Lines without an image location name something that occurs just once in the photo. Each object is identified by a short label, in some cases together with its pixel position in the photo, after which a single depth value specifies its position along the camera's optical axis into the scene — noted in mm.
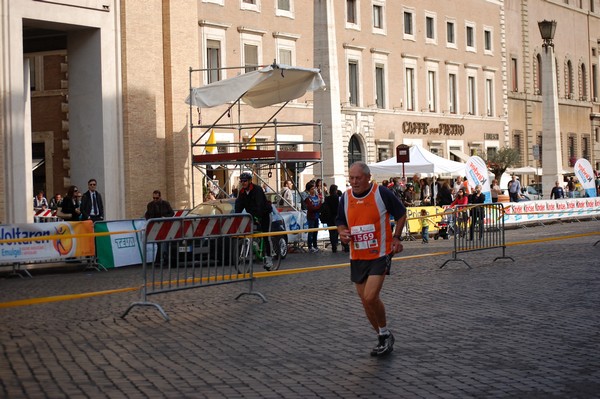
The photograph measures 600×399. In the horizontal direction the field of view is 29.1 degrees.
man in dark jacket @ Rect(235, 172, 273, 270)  20875
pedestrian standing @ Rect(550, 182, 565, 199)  47844
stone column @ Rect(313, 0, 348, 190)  32844
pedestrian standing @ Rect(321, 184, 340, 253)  27859
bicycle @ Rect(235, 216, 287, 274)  15680
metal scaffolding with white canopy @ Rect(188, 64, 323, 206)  28297
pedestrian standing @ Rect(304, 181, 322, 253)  27750
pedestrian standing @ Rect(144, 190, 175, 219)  24594
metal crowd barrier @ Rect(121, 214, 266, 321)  14250
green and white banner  23250
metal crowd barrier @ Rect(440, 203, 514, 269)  21234
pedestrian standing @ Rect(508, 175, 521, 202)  46281
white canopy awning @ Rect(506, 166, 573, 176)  63225
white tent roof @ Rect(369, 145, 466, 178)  40344
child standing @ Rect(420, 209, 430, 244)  31297
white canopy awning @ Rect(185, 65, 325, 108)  28797
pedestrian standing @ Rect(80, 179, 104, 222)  25156
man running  10906
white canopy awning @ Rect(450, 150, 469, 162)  60312
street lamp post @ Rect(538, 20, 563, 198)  50531
